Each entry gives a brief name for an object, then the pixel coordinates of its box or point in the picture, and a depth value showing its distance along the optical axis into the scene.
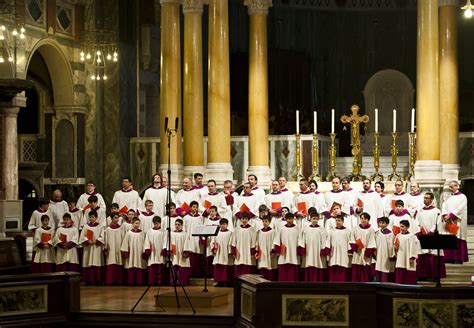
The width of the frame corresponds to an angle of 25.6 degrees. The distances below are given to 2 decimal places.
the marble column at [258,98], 21.05
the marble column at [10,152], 21.42
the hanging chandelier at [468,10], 13.02
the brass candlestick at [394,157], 19.34
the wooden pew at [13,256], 18.67
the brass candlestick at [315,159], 20.16
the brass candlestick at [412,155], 19.55
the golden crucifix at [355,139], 20.02
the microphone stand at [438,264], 12.66
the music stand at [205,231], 15.26
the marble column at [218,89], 20.38
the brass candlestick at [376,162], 19.48
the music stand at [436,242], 12.87
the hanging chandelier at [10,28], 21.58
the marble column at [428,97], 18.95
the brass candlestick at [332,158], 19.73
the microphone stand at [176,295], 14.65
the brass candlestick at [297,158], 20.33
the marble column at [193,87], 21.05
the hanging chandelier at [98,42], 24.41
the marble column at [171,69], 21.33
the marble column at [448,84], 20.94
